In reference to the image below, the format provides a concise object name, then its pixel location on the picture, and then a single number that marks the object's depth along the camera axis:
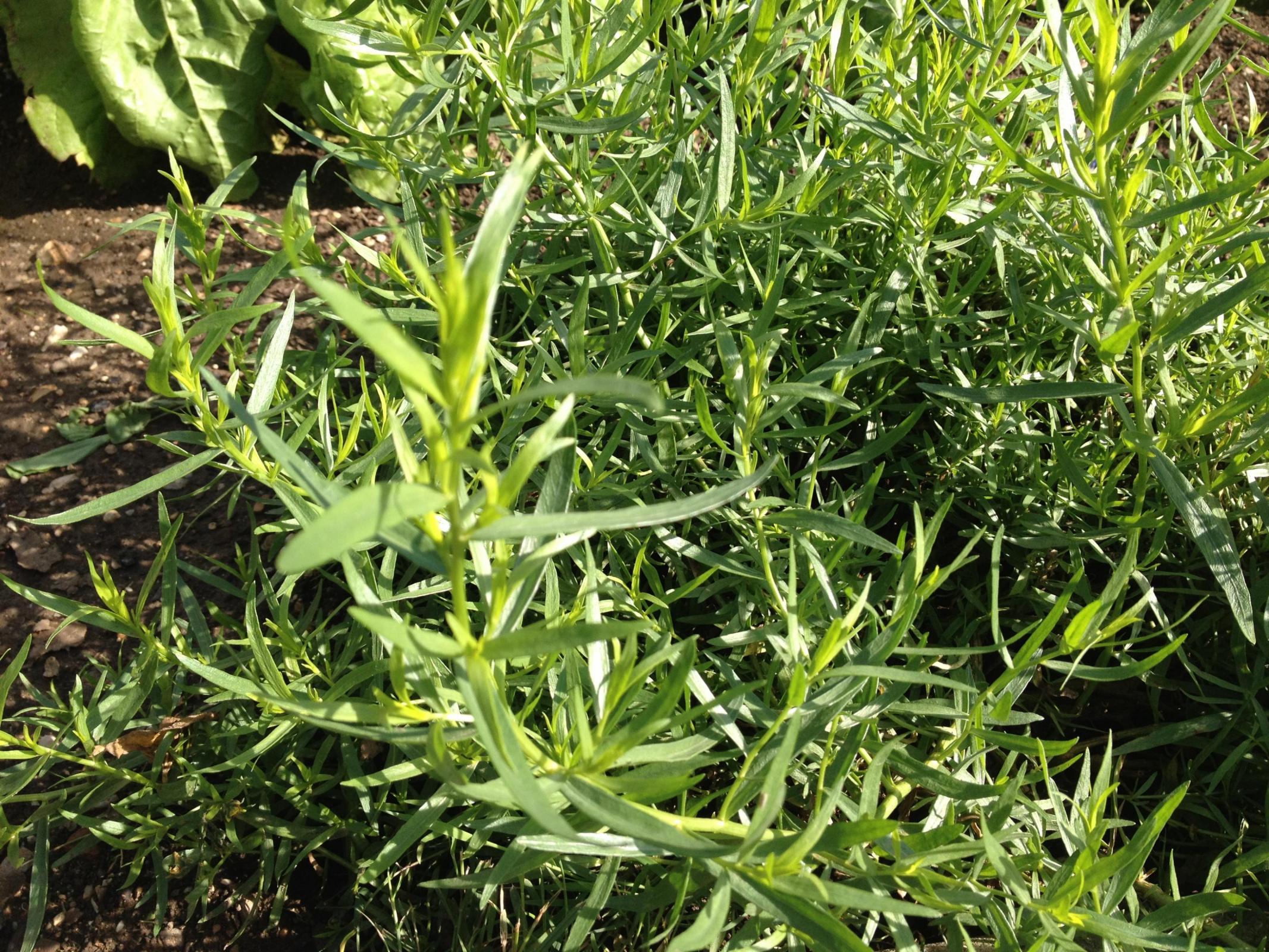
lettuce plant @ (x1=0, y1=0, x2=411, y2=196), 0.76
